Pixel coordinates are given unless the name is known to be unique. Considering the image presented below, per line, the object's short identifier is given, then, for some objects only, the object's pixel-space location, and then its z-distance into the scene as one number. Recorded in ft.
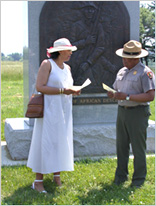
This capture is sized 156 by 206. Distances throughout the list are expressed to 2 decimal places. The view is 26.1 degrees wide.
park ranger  13.24
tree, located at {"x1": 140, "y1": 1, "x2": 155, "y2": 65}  139.74
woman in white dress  13.24
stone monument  18.45
